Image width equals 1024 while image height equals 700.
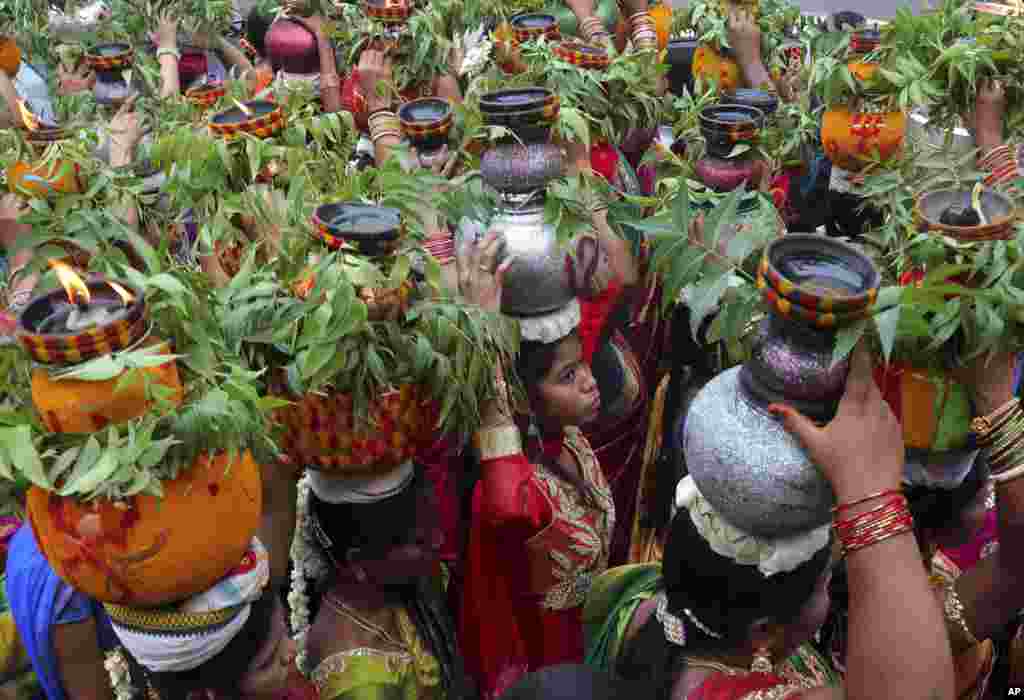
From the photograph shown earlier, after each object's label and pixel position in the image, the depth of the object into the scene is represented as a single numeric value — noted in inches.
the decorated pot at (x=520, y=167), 108.5
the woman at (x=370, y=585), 88.5
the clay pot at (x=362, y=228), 80.7
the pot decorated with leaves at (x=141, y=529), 60.4
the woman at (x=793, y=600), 62.2
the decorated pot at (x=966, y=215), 79.7
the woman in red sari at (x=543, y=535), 108.7
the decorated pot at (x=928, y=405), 78.5
